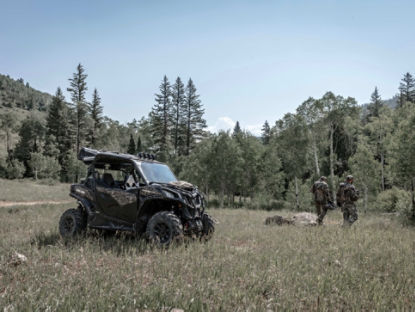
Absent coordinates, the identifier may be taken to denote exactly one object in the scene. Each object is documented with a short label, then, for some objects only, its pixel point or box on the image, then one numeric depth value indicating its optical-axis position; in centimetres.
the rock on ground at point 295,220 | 1268
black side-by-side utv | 709
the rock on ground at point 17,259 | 535
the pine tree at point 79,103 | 6062
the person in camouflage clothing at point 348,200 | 1164
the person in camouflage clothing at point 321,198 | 1238
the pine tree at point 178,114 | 5872
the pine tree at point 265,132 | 8001
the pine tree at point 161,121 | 5788
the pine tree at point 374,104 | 6809
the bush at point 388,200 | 2725
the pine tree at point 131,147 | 7219
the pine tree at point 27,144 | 6337
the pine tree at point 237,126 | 11590
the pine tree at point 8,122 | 6475
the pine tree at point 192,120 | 5862
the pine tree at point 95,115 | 6512
